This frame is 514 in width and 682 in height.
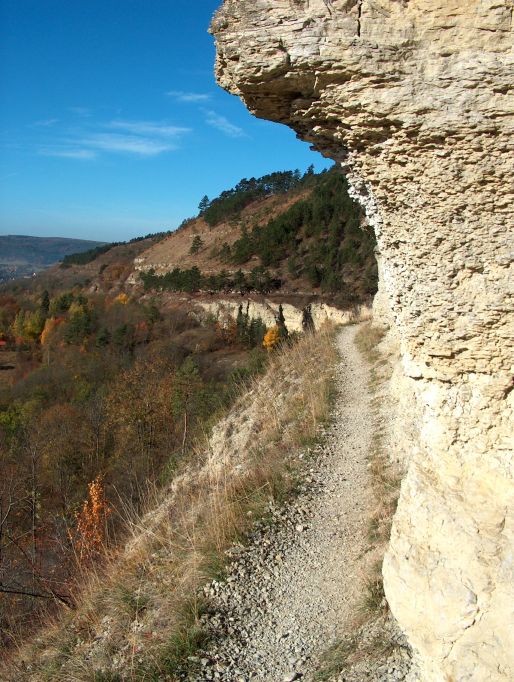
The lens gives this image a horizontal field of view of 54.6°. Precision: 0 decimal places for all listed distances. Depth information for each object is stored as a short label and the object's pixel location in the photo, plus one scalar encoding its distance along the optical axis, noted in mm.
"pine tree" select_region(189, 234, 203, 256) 67738
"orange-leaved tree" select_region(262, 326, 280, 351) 37894
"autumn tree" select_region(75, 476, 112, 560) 12697
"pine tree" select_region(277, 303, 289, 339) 41303
